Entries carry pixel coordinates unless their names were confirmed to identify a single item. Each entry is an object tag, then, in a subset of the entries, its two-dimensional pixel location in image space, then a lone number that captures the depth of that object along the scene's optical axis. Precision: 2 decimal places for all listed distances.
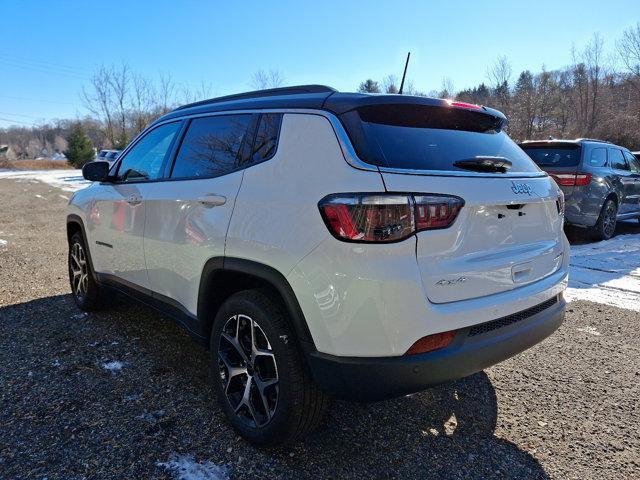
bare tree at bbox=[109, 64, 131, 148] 40.72
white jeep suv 1.86
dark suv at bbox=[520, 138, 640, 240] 7.21
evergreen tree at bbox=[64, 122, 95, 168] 44.62
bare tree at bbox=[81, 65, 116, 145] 41.93
